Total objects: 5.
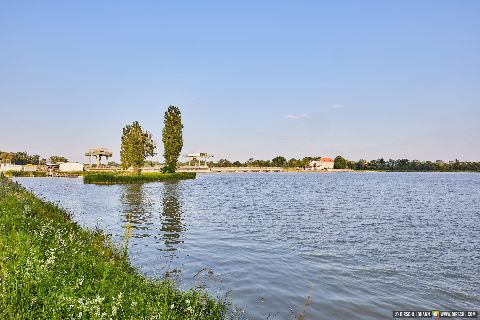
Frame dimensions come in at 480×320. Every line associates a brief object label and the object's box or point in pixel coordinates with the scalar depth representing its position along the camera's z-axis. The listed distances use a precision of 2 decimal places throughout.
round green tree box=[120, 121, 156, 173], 100.19
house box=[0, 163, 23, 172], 132.24
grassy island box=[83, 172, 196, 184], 82.19
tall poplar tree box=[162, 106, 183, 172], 98.88
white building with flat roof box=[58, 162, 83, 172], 140.48
